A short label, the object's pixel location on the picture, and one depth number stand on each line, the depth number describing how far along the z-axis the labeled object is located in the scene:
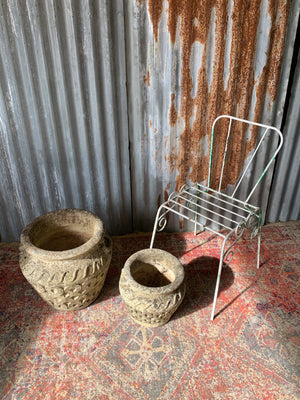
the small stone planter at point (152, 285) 2.06
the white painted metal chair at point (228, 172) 2.66
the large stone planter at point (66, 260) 2.08
